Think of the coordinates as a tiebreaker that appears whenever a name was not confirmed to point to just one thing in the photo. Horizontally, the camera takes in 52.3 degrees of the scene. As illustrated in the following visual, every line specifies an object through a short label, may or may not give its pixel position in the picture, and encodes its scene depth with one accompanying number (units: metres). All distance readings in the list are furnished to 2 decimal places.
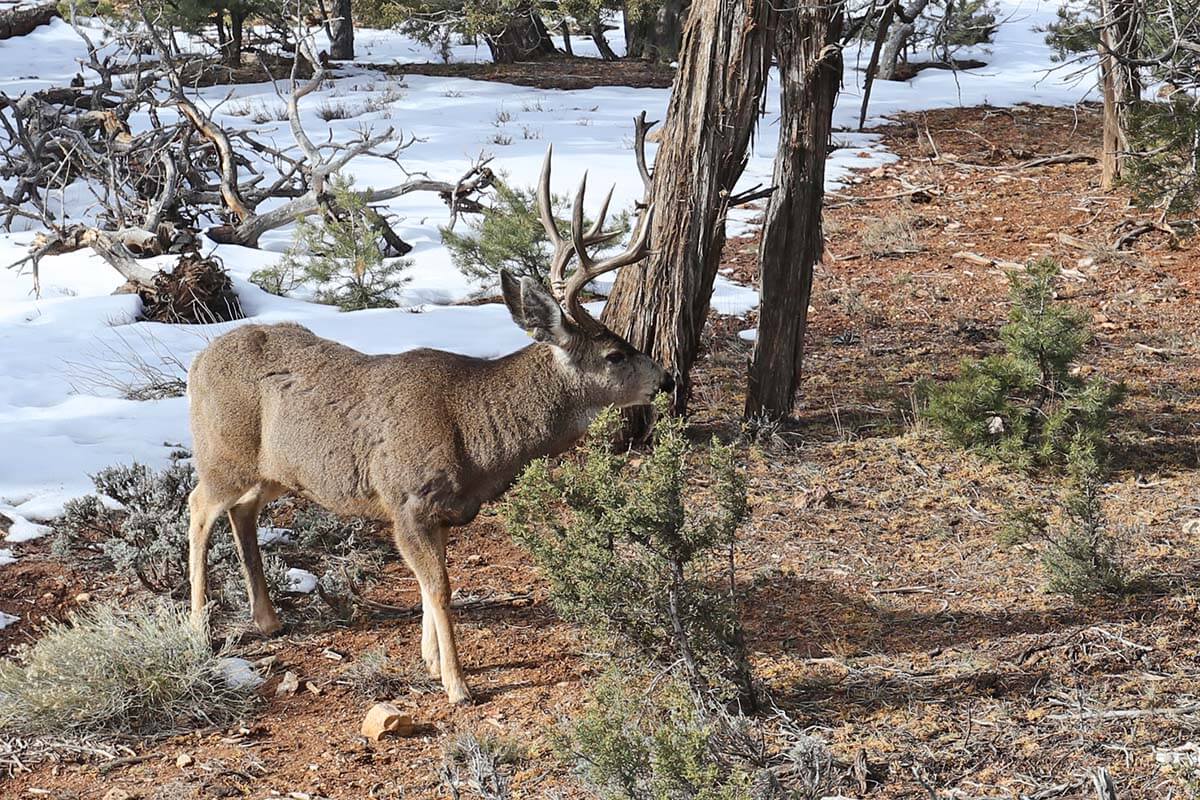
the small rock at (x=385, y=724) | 4.97
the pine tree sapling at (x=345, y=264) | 11.05
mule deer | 5.46
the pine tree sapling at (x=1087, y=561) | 5.38
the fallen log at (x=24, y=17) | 30.03
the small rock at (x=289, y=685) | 5.48
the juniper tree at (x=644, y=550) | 4.55
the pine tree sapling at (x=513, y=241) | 10.49
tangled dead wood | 11.10
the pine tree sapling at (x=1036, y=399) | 7.26
